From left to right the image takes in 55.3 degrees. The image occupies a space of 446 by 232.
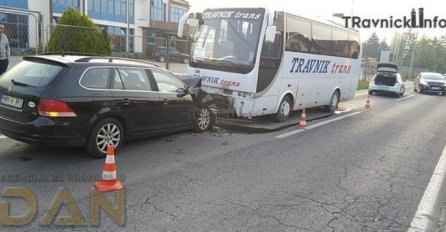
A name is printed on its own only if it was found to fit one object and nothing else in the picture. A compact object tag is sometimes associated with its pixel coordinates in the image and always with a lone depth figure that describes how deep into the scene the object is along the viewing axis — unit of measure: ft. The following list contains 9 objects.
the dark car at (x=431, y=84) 98.12
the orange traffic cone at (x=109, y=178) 17.46
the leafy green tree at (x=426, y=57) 296.51
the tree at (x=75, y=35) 44.60
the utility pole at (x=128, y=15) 158.21
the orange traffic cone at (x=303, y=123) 36.05
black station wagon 19.90
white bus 33.22
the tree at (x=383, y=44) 386.40
